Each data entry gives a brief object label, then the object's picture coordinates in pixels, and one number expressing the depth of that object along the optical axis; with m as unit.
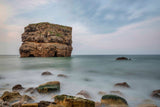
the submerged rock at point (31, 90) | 3.91
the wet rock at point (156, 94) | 3.64
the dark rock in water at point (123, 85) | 4.83
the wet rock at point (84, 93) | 3.65
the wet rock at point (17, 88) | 4.24
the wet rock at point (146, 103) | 2.92
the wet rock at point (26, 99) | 2.97
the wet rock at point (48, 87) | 3.81
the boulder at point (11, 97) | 3.00
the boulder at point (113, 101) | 2.88
